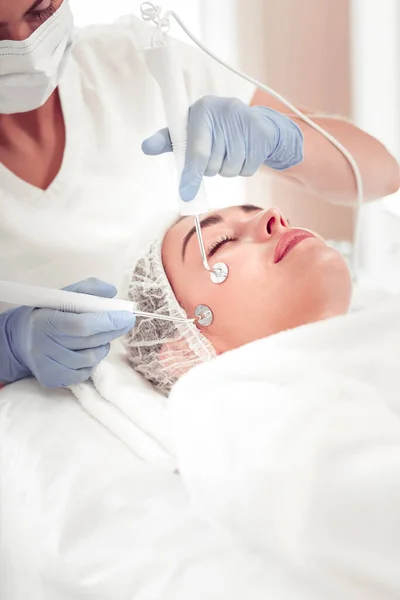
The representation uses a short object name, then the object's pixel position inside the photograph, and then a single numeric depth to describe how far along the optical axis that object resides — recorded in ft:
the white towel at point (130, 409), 3.20
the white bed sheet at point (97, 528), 2.67
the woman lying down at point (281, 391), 2.55
